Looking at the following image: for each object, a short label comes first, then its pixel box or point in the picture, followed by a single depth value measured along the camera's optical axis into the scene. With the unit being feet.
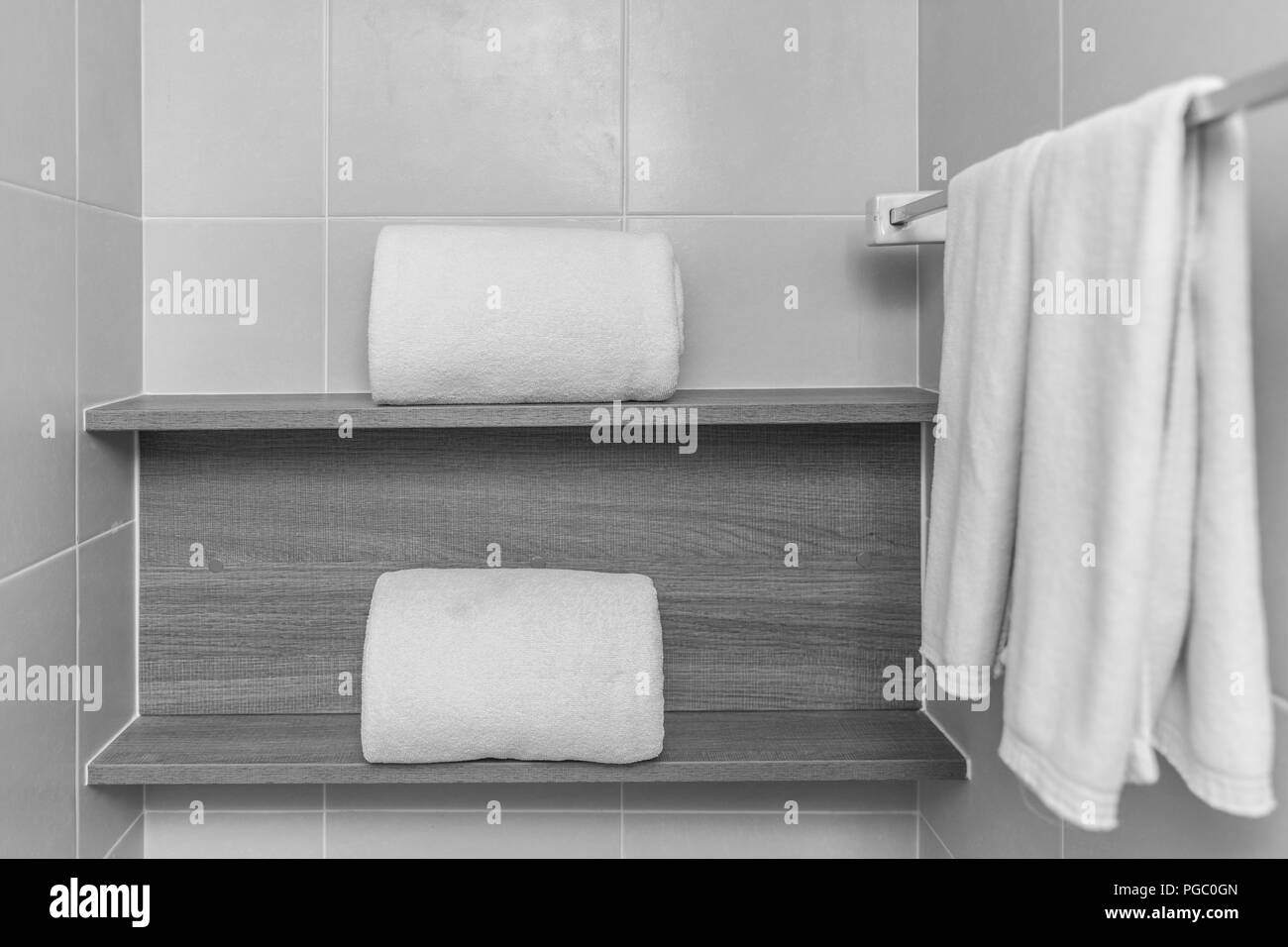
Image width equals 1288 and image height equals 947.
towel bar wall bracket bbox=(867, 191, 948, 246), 3.25
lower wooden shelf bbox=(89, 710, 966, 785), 3.22
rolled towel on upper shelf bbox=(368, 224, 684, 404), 3.09
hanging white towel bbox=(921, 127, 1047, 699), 2.18
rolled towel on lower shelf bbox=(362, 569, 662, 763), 3.13
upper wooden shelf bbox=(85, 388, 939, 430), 3.11
